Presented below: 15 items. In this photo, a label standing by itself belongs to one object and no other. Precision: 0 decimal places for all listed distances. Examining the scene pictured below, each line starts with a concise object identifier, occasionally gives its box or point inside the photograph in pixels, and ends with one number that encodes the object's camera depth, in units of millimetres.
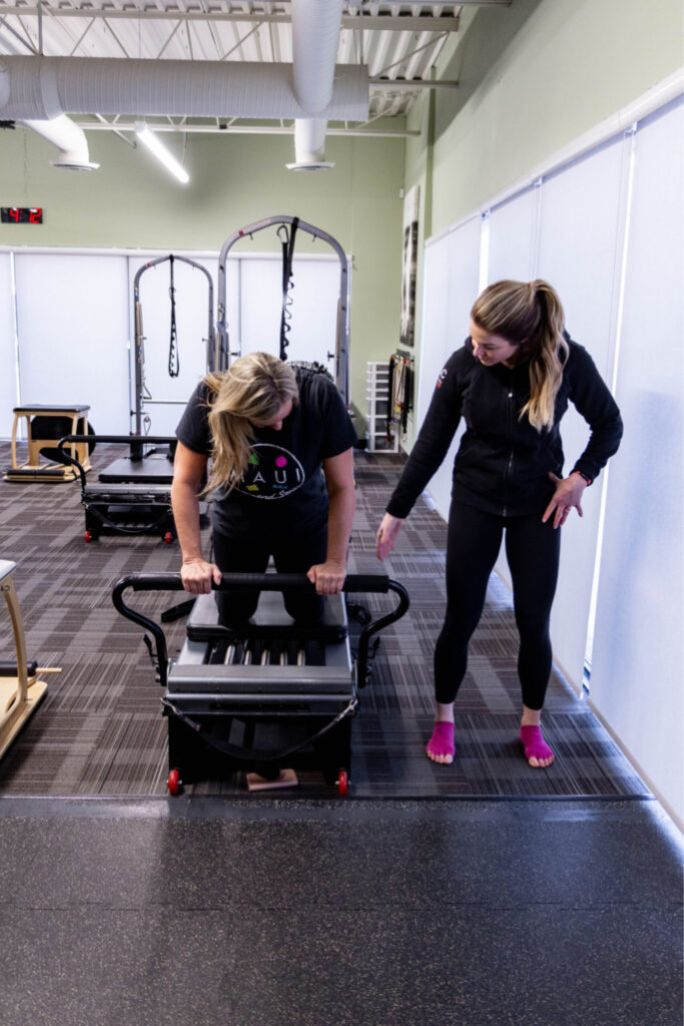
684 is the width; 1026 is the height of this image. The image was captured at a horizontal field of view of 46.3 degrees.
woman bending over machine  1990
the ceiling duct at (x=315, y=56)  3689
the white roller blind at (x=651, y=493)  2162
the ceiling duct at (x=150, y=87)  5008
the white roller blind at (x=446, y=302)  4988
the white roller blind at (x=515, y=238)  3598
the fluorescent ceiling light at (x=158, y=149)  5730
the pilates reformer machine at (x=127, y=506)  4879
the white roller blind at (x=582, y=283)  2629
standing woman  2012
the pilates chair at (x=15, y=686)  2467
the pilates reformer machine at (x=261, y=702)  2207
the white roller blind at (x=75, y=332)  8773
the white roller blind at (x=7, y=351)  8780
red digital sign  8531
